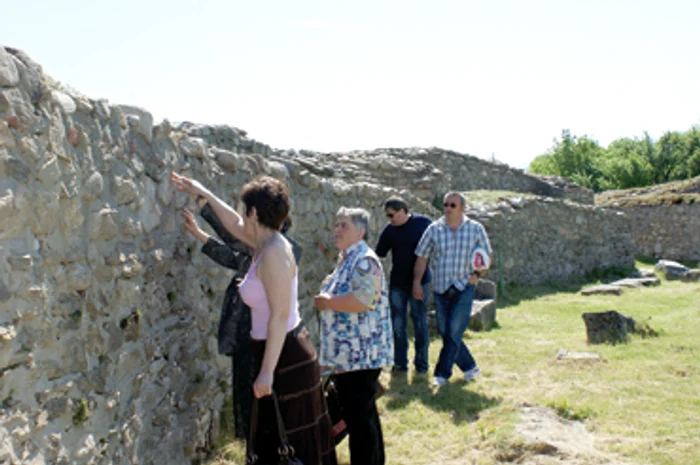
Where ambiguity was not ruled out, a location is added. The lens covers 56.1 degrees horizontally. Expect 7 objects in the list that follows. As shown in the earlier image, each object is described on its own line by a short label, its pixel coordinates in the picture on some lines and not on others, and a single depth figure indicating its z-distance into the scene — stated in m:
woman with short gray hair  4.00
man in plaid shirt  6.28
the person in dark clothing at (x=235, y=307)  3.75
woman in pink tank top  3.09
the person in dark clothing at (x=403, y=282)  6.76
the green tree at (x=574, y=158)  46.69
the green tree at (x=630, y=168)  41.22
